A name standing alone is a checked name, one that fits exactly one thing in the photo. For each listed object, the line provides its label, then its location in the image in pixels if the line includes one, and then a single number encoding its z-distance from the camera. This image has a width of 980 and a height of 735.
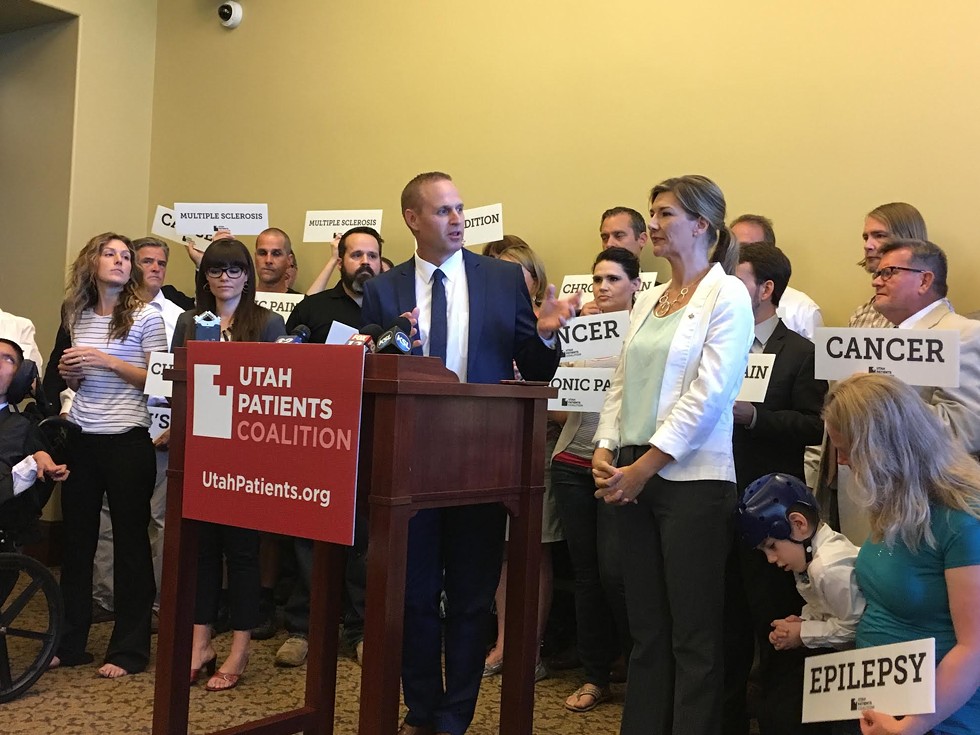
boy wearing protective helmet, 2.21
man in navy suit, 2.53
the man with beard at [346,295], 3.99
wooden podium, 1.77
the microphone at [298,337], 2.00
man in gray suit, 2.61
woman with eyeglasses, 3.29
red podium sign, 1.75
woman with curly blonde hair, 3.49
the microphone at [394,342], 1.91
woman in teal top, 1.83
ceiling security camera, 5.94
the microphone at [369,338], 1.95
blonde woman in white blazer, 2.29
